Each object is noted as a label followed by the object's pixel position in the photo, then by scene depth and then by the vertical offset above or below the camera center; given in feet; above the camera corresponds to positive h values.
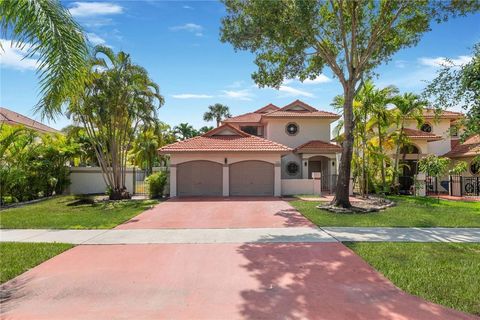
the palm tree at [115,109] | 59.00 +12.05
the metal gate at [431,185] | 80.64 -3.25
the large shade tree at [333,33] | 45.52 +21.23
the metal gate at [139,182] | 79.92 -2.48
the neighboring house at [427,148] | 79.97 +6.56
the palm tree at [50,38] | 18.80 +8.06
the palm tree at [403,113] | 70.08 +13.18
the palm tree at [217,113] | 218.38 +40.20
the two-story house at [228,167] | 71.67 +1.31
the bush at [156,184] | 69.41 -2.38
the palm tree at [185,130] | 224.53 +29.82
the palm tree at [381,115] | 64.90 +12.15
